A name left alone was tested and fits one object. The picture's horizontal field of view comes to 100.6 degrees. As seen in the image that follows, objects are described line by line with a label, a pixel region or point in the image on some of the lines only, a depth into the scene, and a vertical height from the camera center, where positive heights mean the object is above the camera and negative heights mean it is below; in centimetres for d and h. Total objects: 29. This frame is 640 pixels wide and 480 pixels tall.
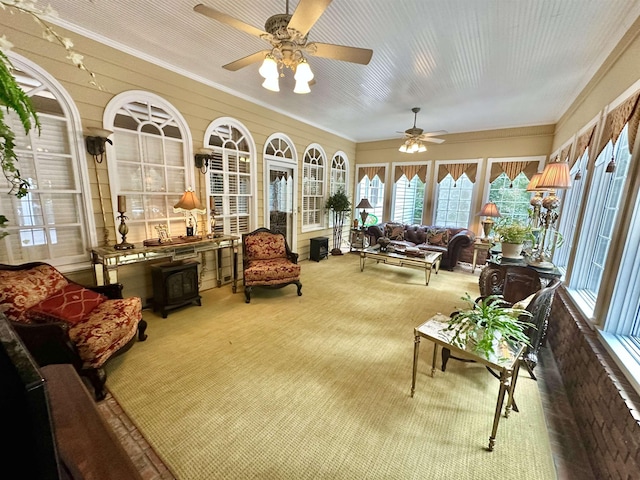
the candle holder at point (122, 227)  285 -41
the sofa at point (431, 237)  536 -86
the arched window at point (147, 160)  302 +36
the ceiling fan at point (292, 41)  163 +104
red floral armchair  365 -102
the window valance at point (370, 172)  706 +64
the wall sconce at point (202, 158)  366 +45
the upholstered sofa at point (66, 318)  181 -100
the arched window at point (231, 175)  398 +27
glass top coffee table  445 -105
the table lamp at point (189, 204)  326 -16
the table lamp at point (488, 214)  523 -29
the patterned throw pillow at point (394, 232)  627 -81
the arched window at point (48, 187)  245 -1
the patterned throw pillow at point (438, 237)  567 -82
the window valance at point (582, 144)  279 +65
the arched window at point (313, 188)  580 +15
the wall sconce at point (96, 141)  266 +48
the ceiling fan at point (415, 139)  440 +98
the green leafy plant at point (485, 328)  163 -81
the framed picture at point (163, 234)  322 -54
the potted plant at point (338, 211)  633 -38
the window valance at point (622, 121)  182 +63
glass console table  270 -72
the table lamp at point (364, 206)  624 -23
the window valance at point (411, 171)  647 +64
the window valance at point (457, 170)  587 +65
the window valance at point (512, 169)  534 +65
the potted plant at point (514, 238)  280 -39
